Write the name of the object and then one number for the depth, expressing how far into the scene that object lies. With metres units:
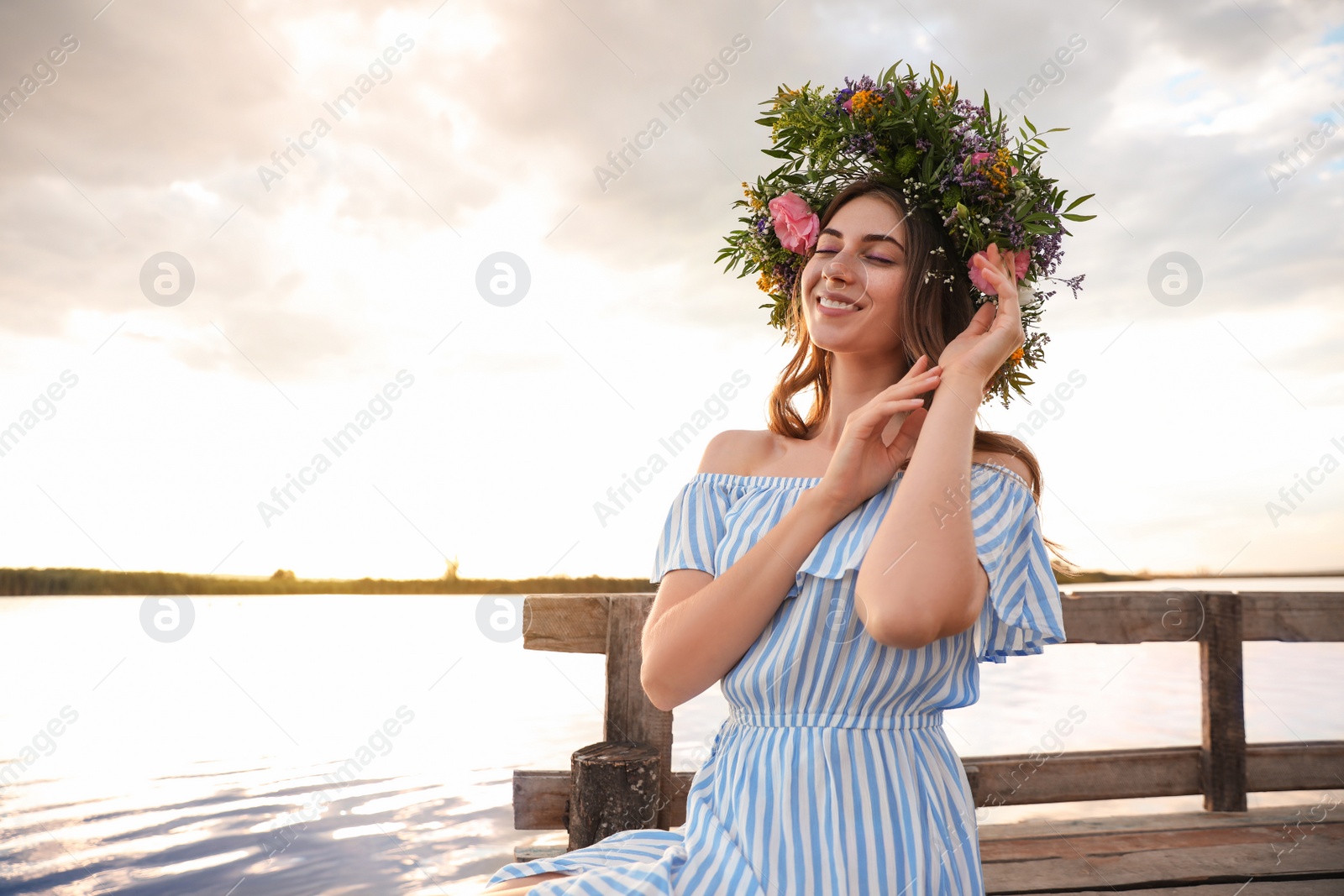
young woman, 1.48
